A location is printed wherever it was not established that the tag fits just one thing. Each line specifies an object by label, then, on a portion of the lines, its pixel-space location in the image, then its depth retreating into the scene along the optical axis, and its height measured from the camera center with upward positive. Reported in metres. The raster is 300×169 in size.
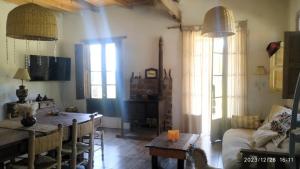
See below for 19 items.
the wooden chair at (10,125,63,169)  2.16 -0.62
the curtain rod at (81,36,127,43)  5.76 +1.00
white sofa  2.67 -0.86
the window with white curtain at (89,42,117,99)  5.83 +0.31
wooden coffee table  3.13 -0.87
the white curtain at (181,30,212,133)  5.07 +0.03
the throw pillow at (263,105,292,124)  3.70 -0.48
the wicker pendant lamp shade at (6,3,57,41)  2.26 +0.55
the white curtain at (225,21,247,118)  4.79 +0.14
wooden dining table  2.20 -0.50
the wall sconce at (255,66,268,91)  4.79 +0.06
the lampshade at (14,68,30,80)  4.98 +0.15
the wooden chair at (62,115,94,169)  2.75 -0.77
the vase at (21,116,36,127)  2.72 -0.44
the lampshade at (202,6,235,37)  2.41 +0.58
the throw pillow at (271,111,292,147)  2.89 -0.58
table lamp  4.99 -0.09
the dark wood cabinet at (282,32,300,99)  1.97 +0.14
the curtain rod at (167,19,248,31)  5.06 +1.12
